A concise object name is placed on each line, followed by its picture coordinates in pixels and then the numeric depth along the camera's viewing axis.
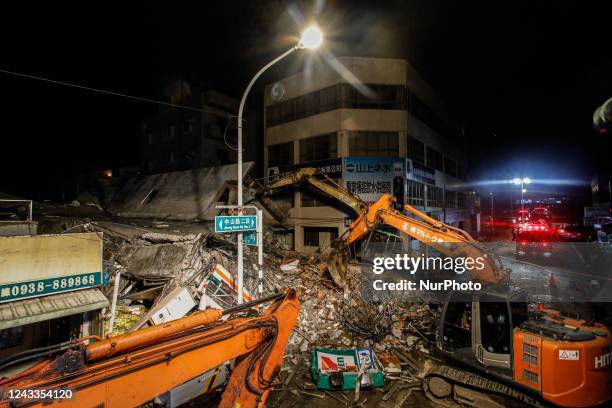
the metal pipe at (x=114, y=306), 8.84
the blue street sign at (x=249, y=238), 12.47
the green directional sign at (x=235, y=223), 8.63
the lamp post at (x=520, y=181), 40.83
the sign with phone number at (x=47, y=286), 6.21
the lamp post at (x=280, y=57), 8.42
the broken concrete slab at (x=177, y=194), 18.77
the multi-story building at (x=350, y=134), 21.14
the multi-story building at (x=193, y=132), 30.78
